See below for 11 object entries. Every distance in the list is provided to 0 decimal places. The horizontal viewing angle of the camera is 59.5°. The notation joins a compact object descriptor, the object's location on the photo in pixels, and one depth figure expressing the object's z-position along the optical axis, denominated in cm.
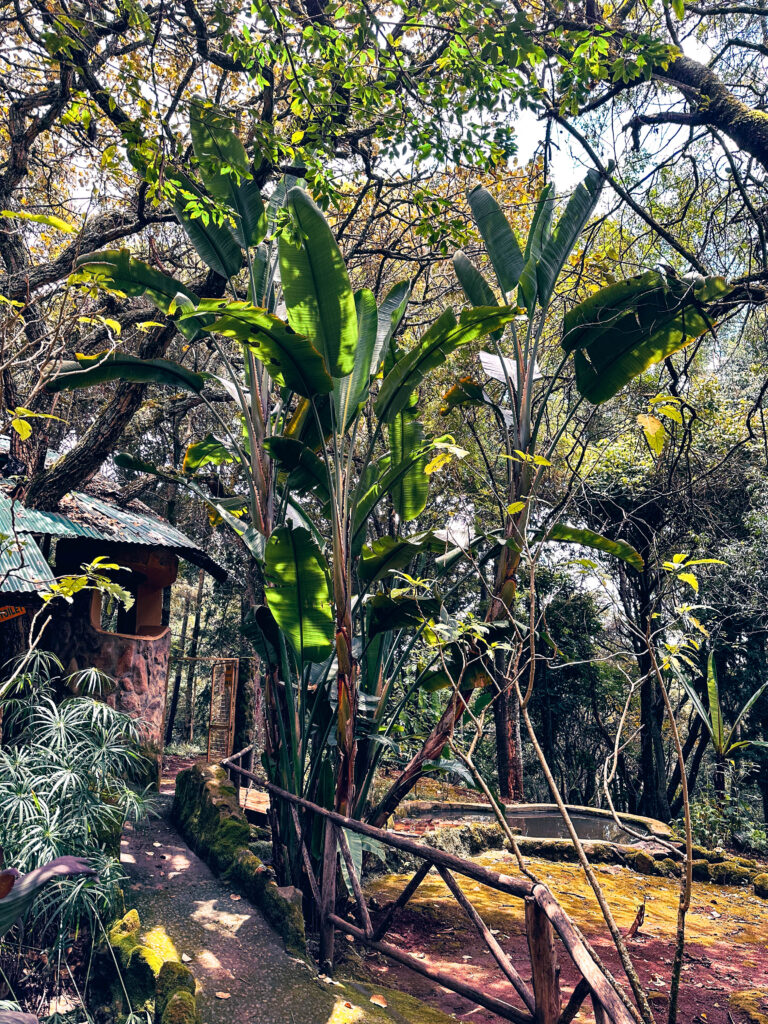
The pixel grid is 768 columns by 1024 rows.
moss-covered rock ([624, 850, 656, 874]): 859
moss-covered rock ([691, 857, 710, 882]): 858
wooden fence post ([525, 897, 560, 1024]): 272
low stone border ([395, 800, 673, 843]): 1048
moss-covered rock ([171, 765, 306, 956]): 462
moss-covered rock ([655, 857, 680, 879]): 863
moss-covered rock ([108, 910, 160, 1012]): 384
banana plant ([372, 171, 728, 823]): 455
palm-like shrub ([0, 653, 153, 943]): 422
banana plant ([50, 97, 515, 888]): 441
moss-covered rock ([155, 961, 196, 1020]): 363
